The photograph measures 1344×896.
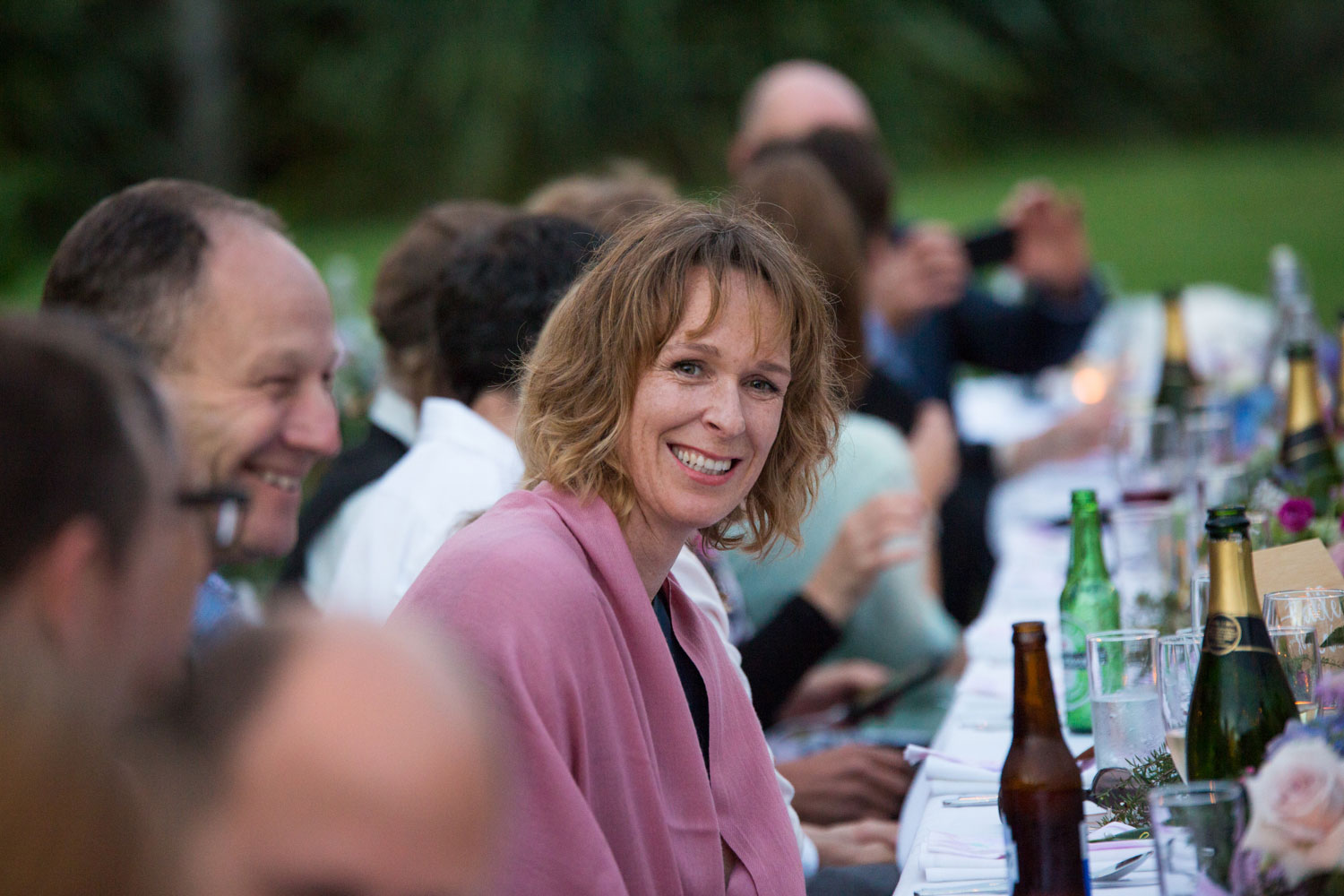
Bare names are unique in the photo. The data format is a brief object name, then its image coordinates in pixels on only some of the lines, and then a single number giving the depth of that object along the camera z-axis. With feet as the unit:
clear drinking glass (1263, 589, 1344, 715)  11.69
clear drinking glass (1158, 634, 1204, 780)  11.72
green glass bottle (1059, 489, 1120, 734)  13.04
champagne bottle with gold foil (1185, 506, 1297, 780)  11.46
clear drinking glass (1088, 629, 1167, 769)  12.02
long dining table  11.78
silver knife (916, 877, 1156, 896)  11.68
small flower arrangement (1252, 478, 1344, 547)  12.68
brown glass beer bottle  11.42
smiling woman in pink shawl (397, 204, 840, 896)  11.66
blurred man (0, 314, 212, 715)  8.11
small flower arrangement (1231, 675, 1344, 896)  10.96
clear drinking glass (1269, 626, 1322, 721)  11.62
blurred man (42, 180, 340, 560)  12.29
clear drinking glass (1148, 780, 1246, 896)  10.96
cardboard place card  11.93
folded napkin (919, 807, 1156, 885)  11.72
